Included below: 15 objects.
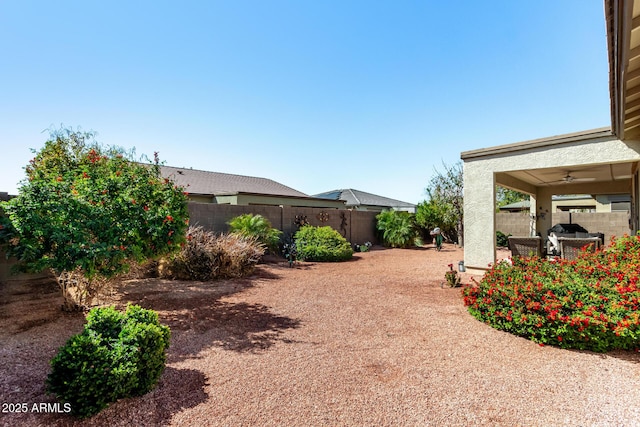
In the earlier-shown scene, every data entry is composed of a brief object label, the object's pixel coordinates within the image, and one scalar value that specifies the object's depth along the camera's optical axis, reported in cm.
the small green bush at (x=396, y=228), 1700
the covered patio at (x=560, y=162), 438
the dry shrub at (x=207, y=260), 850
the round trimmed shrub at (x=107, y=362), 255
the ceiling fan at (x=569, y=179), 1010
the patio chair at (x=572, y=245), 852
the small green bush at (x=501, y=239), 1641
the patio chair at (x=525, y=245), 889
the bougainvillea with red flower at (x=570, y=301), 389
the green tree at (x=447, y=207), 1838
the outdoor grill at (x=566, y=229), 1172
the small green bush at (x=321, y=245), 1234
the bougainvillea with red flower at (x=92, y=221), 416
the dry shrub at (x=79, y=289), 528
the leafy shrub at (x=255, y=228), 1128
